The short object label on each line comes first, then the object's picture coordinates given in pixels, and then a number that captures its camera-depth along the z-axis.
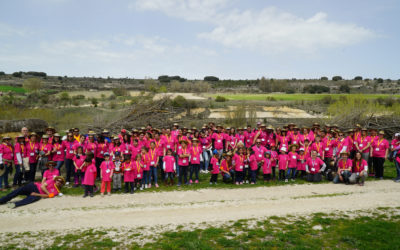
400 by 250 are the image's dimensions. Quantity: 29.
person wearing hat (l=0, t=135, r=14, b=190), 11.31
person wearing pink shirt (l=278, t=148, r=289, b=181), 12.48
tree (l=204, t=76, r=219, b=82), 136.51
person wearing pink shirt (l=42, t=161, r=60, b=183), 10.75
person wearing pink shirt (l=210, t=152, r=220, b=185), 12.06
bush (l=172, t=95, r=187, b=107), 34.55
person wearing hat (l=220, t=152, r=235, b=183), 12.27
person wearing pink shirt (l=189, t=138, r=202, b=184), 12.12
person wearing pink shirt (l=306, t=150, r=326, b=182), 12.29
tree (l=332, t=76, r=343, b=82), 112.04
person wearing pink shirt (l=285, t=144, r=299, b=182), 12.59
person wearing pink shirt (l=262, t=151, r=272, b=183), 12.39
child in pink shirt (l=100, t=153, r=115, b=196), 10.85
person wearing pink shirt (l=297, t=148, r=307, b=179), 12.65
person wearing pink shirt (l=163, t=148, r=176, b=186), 11.84
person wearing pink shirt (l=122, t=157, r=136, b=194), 10.98
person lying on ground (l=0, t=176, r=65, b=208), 9.65
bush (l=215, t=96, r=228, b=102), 49.77
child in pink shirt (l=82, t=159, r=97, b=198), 10.57
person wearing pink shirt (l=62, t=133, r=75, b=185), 12.03
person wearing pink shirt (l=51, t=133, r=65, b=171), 12.18
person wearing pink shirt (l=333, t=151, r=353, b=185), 11.95
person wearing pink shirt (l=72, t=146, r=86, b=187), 11.52
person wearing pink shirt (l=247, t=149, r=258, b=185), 12.20
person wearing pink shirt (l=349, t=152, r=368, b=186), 11.64
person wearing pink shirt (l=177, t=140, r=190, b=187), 11.96
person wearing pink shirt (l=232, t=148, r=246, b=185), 12.09
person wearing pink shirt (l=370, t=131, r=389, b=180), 12.49
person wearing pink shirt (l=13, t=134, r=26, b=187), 11.57
